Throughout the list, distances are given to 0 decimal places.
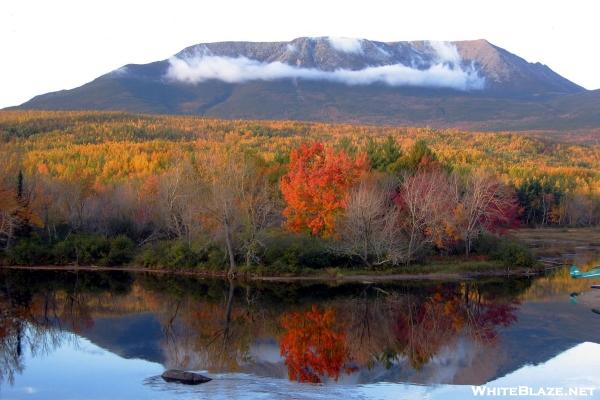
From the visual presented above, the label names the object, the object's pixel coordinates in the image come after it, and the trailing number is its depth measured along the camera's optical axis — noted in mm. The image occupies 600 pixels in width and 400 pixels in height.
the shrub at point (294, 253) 52312
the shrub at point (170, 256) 54500
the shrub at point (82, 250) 57969
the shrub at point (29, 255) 57969
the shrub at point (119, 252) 57712
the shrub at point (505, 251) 56969
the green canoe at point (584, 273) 50750
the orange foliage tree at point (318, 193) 55906
